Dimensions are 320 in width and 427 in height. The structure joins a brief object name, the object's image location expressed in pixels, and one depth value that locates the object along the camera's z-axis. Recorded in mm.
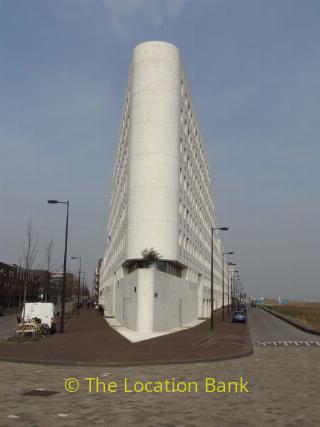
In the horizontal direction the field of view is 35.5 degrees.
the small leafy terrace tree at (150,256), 39406
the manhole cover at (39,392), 11397
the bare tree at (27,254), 43688
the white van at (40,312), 32125
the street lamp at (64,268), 32781
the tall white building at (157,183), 42250
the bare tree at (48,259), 60588
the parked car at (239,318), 56625
